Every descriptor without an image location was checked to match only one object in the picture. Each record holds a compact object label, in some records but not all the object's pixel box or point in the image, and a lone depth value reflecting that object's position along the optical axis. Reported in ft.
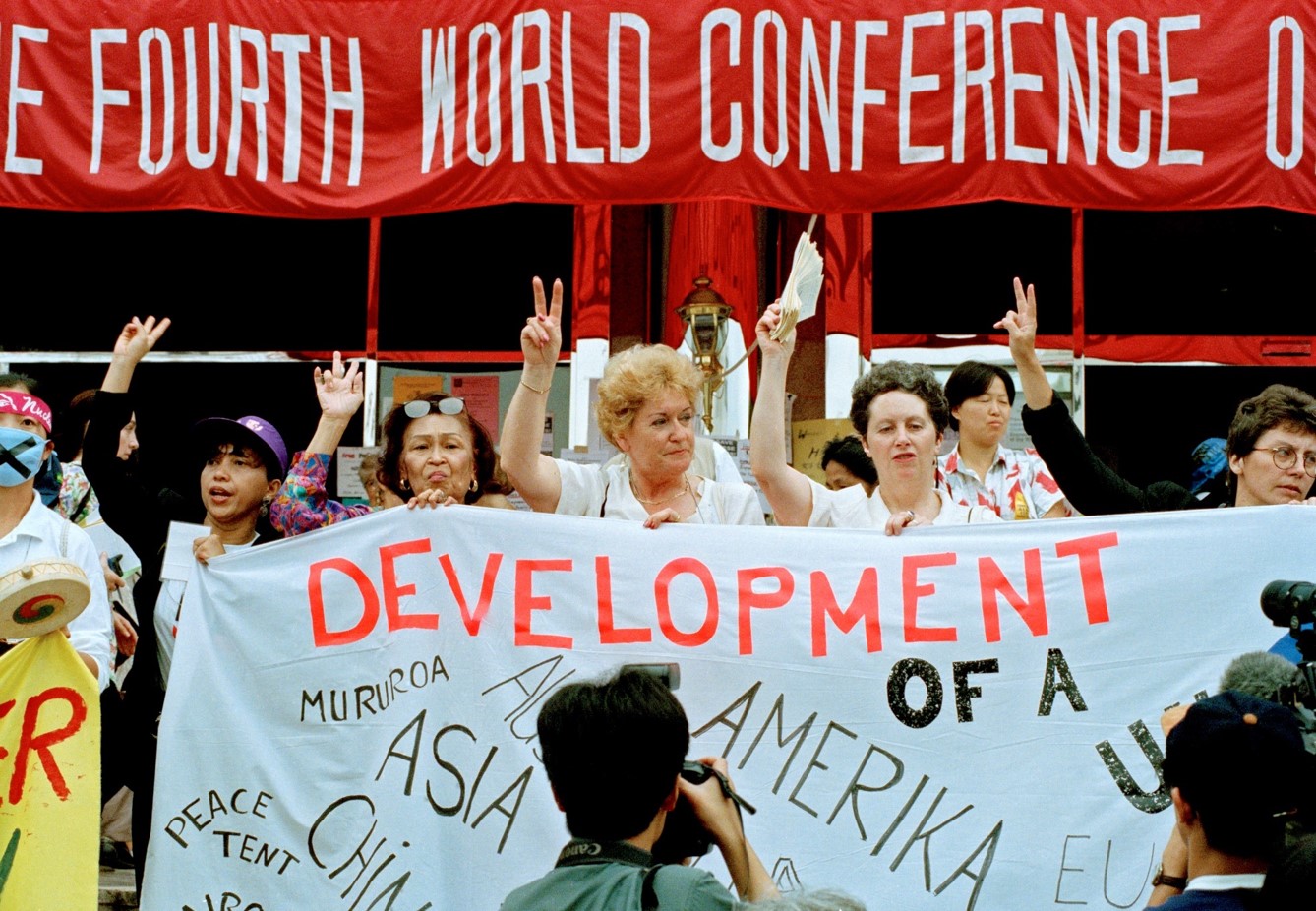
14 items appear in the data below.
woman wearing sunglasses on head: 14.43
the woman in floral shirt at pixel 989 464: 17.63
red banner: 20.49
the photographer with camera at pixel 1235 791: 7.98
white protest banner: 12.44
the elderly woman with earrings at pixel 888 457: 13.37
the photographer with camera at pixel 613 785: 7.70
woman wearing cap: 14.43
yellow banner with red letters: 12.30
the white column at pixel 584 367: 28.07
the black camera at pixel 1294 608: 9.50
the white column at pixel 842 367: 27.35
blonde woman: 13.29
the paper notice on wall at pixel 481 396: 29.81
